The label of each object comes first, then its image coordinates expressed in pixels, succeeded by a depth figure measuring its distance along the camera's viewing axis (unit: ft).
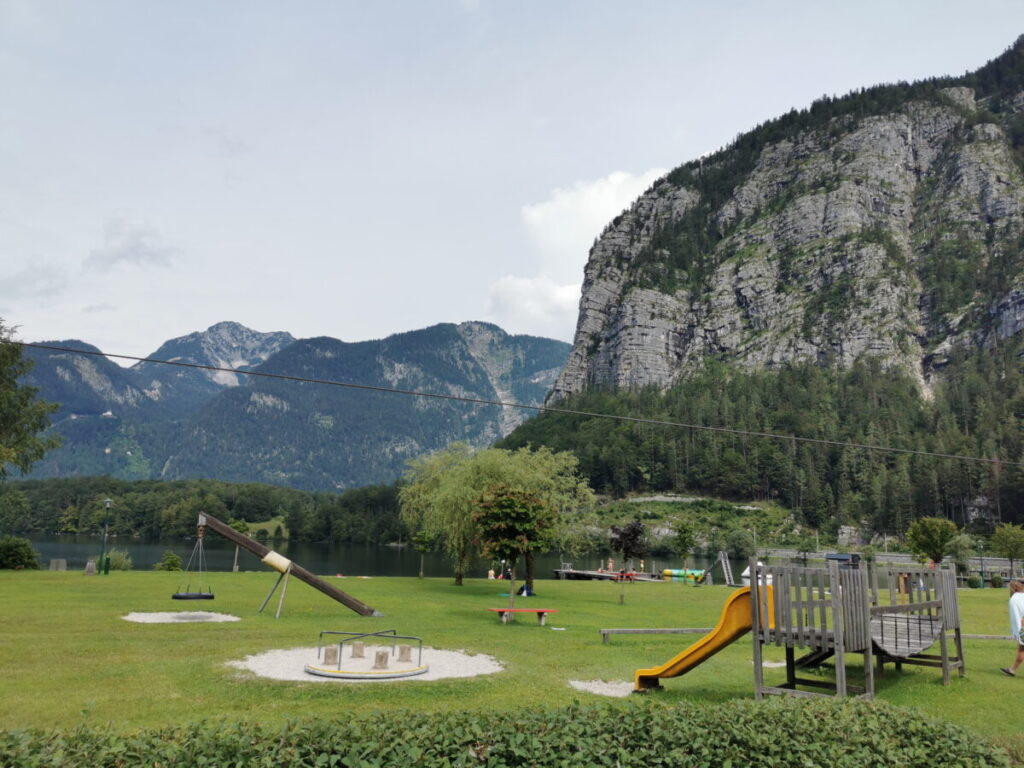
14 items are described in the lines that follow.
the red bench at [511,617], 77.36
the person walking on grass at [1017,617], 48.08
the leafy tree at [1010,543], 227.40
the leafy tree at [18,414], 131.03
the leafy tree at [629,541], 198.59
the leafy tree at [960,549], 257.18
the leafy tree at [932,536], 223.51
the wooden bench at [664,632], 63.72
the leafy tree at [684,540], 263.64
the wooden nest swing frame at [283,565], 82.64
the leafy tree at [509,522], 98.32
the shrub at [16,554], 134.92
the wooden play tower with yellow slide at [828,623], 37.55
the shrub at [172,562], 166.50
